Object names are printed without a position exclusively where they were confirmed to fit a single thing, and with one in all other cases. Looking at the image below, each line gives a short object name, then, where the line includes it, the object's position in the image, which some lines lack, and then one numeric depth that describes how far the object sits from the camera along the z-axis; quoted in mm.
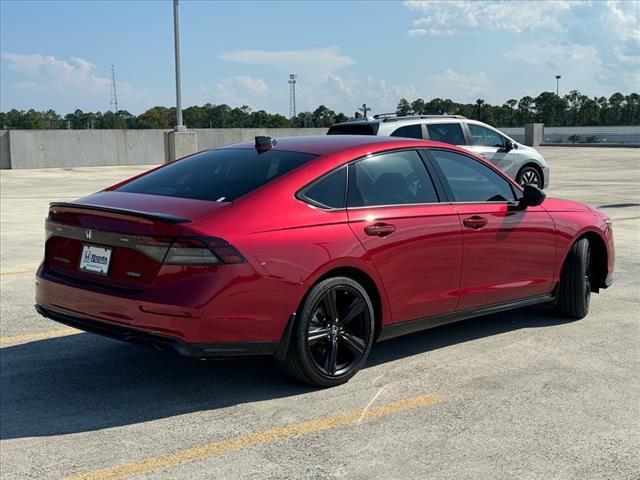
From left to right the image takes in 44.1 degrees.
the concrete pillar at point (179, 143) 24938
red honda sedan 4352
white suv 13578
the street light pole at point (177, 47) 24078
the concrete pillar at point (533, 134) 53438
